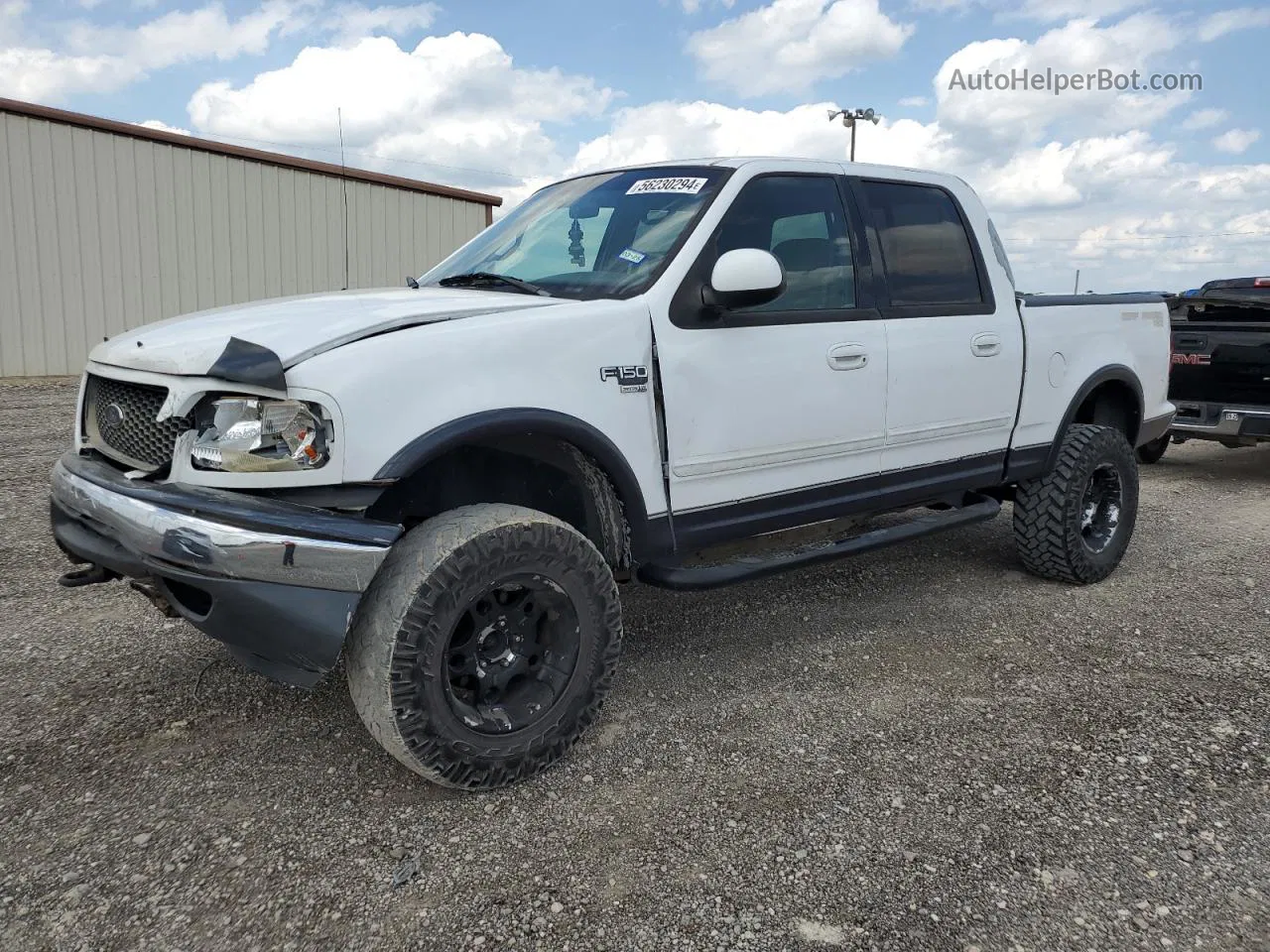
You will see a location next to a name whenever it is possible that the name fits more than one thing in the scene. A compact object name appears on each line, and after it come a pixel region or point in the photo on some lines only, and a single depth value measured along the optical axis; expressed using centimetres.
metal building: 1279
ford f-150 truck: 252
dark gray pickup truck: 762
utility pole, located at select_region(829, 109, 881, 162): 3294
